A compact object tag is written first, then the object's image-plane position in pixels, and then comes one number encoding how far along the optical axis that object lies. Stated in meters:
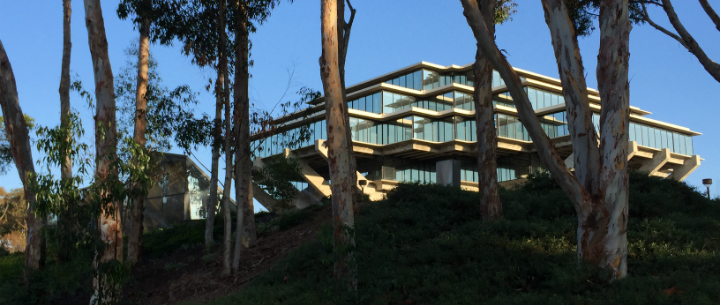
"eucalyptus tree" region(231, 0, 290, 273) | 15.48
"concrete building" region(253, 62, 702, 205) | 44.72
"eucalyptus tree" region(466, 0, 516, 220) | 13.88
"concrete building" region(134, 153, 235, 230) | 26.70
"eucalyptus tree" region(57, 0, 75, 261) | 17.09
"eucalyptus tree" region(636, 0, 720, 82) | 13.63
